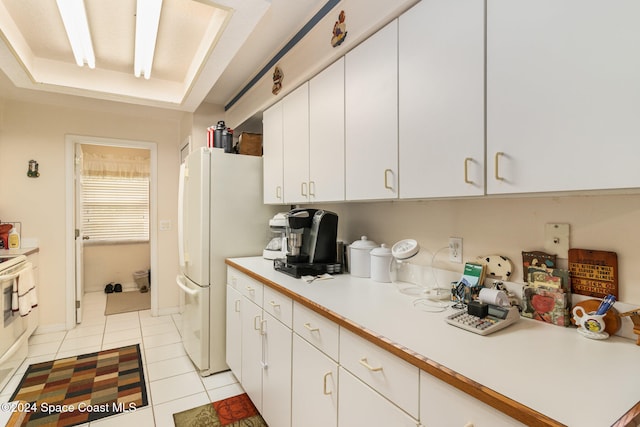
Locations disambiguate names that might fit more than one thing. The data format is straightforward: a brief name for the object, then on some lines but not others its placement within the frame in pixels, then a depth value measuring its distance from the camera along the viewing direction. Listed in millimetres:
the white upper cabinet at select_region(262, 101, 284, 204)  2328
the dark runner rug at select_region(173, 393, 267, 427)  1914
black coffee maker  1948
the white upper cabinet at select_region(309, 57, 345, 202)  1714
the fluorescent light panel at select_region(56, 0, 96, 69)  1848
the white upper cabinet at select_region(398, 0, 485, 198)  1048
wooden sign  1003
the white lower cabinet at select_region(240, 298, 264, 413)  1852
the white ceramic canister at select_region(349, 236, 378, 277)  1821
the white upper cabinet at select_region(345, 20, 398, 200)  1379
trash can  5035
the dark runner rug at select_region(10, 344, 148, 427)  2004
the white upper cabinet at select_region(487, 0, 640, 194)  740
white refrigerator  2420
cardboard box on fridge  2826
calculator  1001
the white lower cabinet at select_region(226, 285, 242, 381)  2180
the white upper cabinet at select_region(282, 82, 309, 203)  2027
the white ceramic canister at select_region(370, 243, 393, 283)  1699
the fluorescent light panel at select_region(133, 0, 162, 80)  1854
